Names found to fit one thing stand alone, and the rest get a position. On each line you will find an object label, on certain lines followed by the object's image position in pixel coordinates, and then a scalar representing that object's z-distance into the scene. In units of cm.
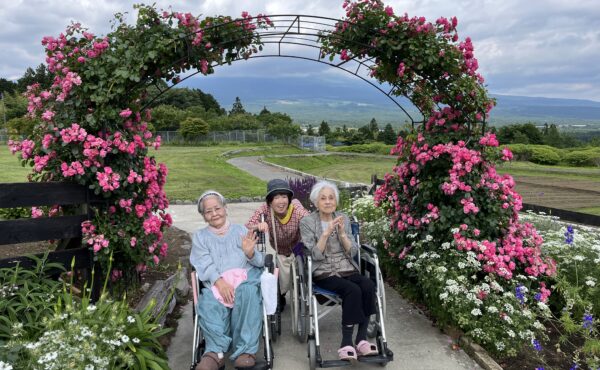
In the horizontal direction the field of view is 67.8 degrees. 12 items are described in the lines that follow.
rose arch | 371
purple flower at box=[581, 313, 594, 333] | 253
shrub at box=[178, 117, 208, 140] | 3859
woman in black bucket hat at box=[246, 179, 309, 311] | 370
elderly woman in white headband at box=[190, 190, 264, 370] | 294
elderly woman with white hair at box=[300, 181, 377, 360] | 316
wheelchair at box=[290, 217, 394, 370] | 301
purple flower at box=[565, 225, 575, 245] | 396
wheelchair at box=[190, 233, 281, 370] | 294
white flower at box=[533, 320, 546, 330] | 320
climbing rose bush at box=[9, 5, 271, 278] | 369
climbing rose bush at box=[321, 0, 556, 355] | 378
